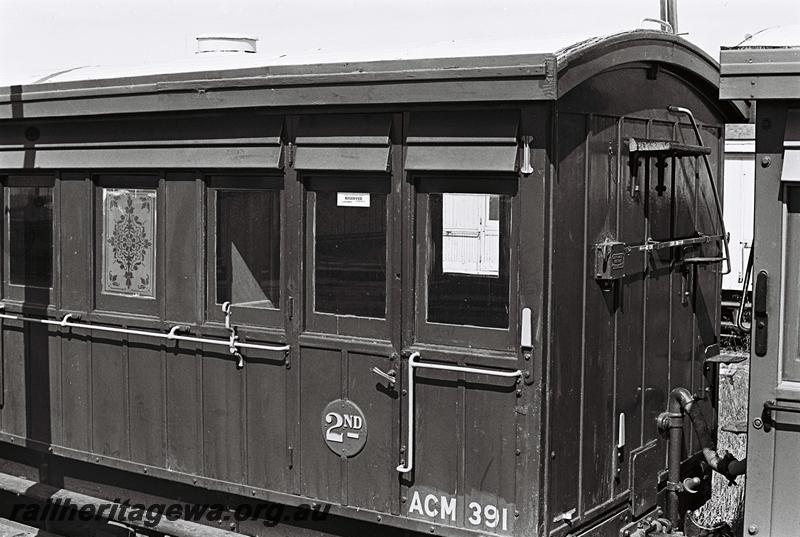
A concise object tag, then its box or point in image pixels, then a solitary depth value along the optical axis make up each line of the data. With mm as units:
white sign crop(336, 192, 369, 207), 5934
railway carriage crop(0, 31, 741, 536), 5492
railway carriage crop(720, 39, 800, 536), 5125
